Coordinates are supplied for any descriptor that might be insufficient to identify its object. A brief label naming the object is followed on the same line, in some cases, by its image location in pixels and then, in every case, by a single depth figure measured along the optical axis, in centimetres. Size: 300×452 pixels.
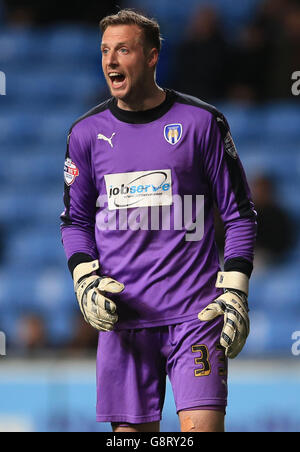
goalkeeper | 802
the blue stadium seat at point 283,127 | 1875
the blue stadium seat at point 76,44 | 2159
